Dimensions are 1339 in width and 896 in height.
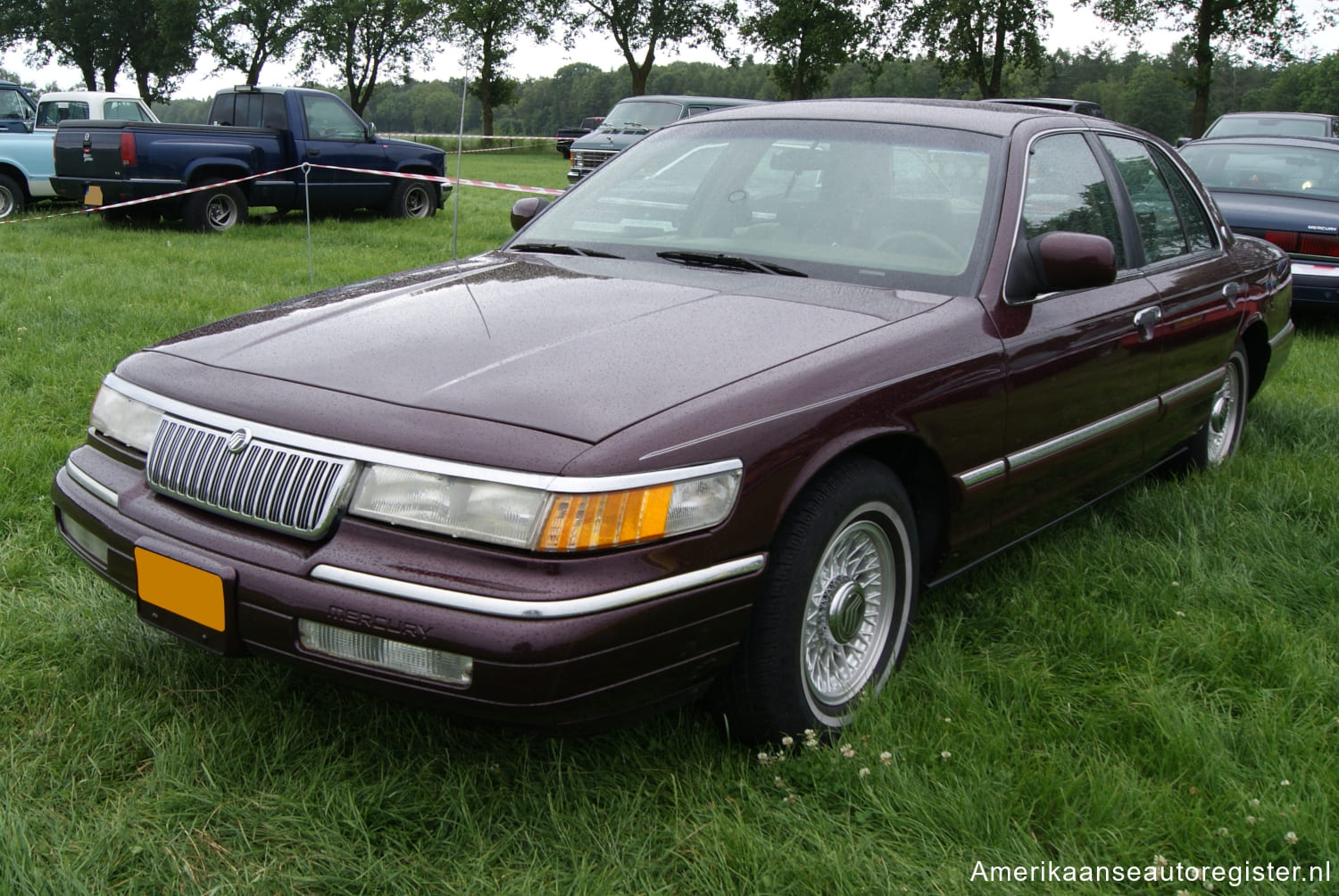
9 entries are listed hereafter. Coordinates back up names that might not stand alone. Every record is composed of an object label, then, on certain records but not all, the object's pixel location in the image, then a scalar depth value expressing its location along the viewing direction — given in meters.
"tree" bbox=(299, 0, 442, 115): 47.91
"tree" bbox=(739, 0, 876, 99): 40.03
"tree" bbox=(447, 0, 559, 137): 46.47
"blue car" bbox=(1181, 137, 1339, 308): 7.84
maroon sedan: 2.08
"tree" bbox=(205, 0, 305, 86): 46.59
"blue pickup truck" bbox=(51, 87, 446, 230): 11.75
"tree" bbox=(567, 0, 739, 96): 46.25
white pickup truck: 13.21
